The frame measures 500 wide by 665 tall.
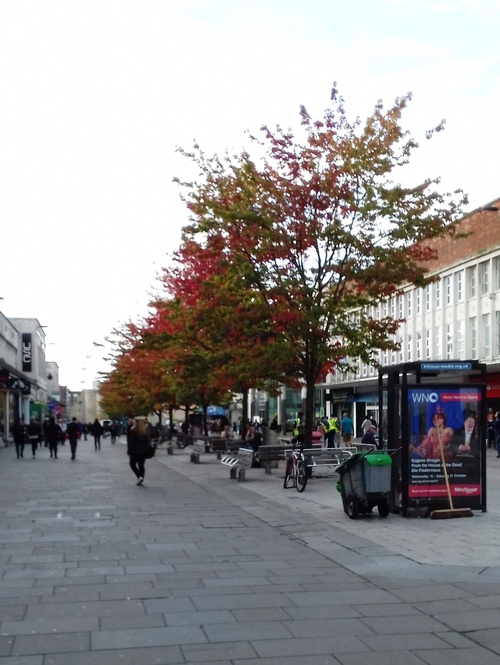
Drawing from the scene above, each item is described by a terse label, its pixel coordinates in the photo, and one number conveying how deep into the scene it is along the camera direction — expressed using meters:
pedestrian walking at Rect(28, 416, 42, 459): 39.62
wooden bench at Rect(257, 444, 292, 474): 25.81
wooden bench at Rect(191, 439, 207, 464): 33.22
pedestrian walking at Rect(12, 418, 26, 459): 39.91
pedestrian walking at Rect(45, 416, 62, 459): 38.06
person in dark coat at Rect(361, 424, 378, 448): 27.22
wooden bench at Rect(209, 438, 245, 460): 31.41
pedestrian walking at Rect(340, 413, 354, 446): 38.97
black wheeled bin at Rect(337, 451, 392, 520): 14.46
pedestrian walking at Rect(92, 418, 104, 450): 51.00
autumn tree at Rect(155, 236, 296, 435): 25.03
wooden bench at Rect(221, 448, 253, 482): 23.86
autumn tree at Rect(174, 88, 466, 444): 24.06
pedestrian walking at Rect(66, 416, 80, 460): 36.41
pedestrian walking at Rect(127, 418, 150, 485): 21.94
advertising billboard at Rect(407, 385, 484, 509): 14.81
